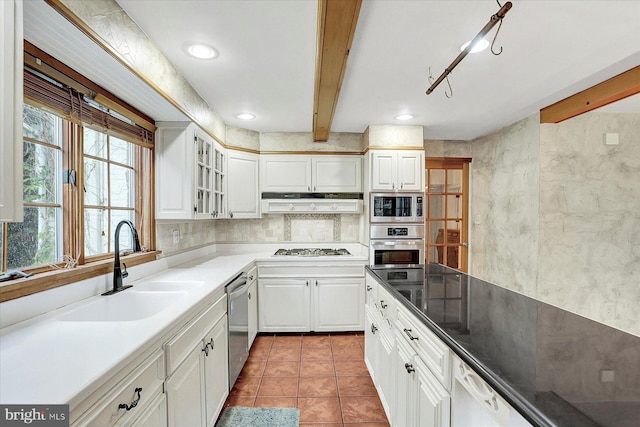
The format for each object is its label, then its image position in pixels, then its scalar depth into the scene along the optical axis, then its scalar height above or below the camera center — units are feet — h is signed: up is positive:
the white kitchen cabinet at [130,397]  2.68 -1.98
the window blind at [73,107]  4.42 +1.84
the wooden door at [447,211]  13.21 -0.02
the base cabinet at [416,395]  3.48 -2.52
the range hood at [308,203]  11.60 +0.30
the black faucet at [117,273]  5.49 -1.21
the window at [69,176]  4.53 +0.64
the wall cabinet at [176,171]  7.72 +1.04
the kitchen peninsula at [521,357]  2.06 -1.36
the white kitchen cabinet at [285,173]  11.74 +1.51
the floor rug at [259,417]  6.20 -4.56
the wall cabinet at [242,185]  11.12 +0.99
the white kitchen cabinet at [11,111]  2.64 +0.92
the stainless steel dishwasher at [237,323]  6.99 -3.02
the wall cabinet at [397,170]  10.94 +1.54
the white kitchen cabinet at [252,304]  9.25 -3.18
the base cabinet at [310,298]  10.53 -3.21
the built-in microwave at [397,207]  10.99 +0.13
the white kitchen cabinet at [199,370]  4.17 -2.74
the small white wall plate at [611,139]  9.48 +2.35
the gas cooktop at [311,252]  11.27 -1.67
